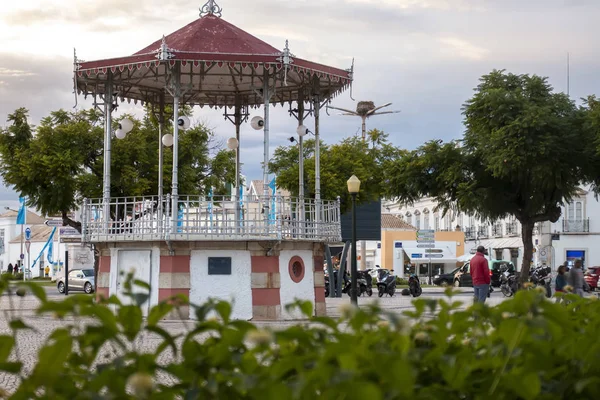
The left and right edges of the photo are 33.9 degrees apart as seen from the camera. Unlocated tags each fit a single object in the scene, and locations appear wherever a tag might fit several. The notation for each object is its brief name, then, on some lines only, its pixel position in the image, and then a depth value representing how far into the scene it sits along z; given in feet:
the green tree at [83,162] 122.42
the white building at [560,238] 224.33
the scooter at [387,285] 127.34
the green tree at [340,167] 148.15
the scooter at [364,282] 122.83
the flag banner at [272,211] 68.12
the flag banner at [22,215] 187.83
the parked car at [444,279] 186.39
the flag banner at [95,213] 72.22
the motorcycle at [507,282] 129.55
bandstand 67.31
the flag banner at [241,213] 70.89
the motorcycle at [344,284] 124.76
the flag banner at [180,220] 67.45
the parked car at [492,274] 158.61
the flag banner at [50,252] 230.81
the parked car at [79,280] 144.15
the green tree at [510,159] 112.88
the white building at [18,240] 319.06
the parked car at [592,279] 154.51
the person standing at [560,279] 87.45
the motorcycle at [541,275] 134.78
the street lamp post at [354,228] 77.66
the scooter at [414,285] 128.26
